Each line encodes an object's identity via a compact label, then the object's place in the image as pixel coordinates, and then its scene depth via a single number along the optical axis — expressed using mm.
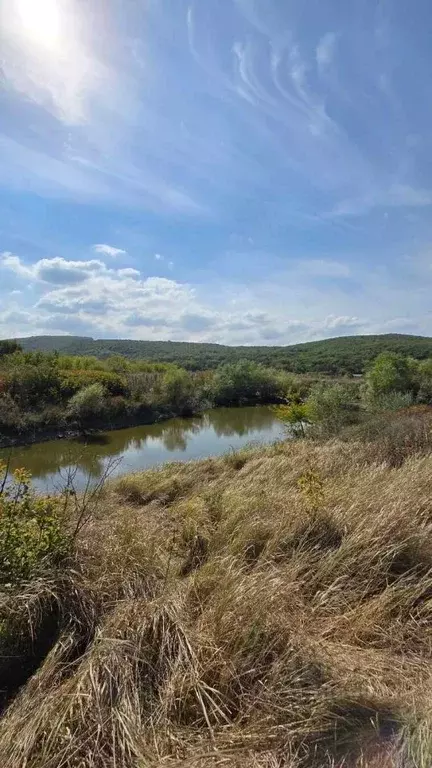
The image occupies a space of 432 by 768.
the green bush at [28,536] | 2420
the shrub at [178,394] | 28359
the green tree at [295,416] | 15664
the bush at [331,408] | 13002
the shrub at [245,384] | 34250
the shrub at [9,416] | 19234
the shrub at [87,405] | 21922
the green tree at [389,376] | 22002
